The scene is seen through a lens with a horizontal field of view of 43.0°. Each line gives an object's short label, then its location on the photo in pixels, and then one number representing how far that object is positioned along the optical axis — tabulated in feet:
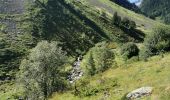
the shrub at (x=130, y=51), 180.33
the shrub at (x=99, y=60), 178.19
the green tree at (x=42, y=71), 108.55
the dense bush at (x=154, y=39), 152.33
